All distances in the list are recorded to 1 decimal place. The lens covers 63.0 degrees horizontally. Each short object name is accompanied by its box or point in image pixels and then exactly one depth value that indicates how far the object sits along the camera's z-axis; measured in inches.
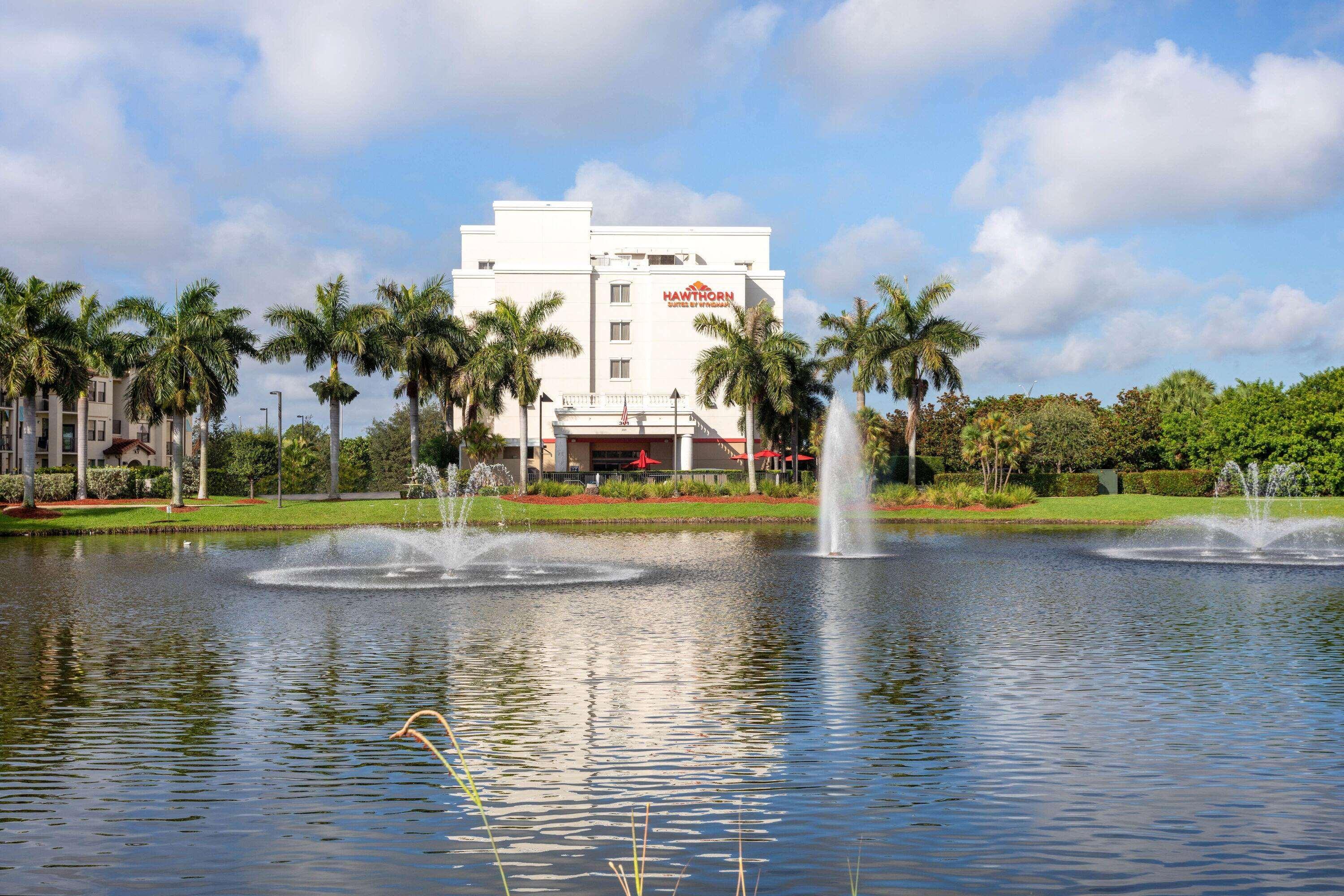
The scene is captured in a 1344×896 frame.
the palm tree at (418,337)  2546.8
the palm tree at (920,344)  2497.5
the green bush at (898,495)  2354.8
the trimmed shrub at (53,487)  2395.4
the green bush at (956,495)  2306.8
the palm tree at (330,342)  2524.6
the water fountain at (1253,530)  1328.7
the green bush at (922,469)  2871.6
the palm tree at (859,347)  2527.1
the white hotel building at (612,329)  3061.0
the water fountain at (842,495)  1443.2
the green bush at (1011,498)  2338.7
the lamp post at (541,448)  2564.0
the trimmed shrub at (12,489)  2322.8
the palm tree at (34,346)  2082.9
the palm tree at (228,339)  2380.7
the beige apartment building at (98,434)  3683.6
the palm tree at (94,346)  2348.7
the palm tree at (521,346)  2474.2
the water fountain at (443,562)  1029.2
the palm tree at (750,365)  2477.9
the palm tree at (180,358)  2287.2
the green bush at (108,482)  2506.2
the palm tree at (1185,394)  3405.8
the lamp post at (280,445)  2197.3
